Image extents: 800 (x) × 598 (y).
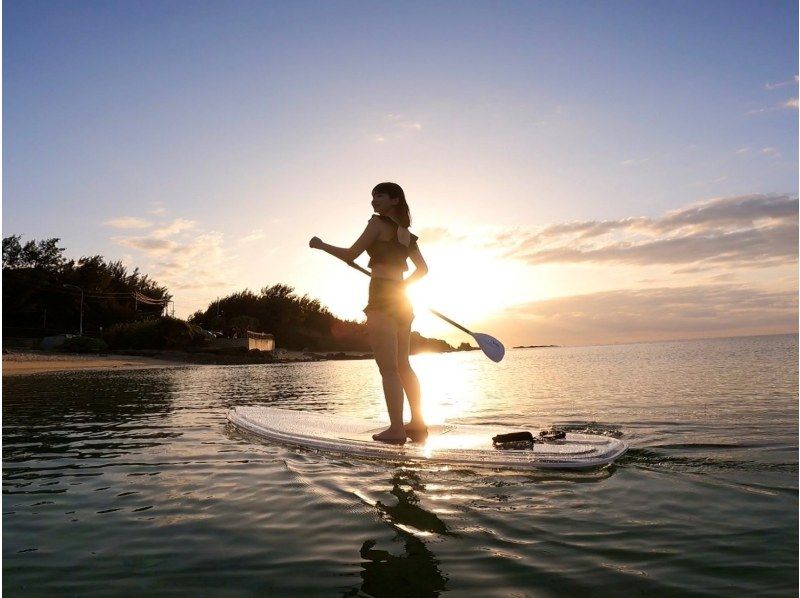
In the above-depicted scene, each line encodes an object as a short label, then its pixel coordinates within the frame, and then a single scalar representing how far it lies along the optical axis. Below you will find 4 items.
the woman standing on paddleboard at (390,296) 6.11
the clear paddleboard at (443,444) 5.21
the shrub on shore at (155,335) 58.00
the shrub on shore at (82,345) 50.34
